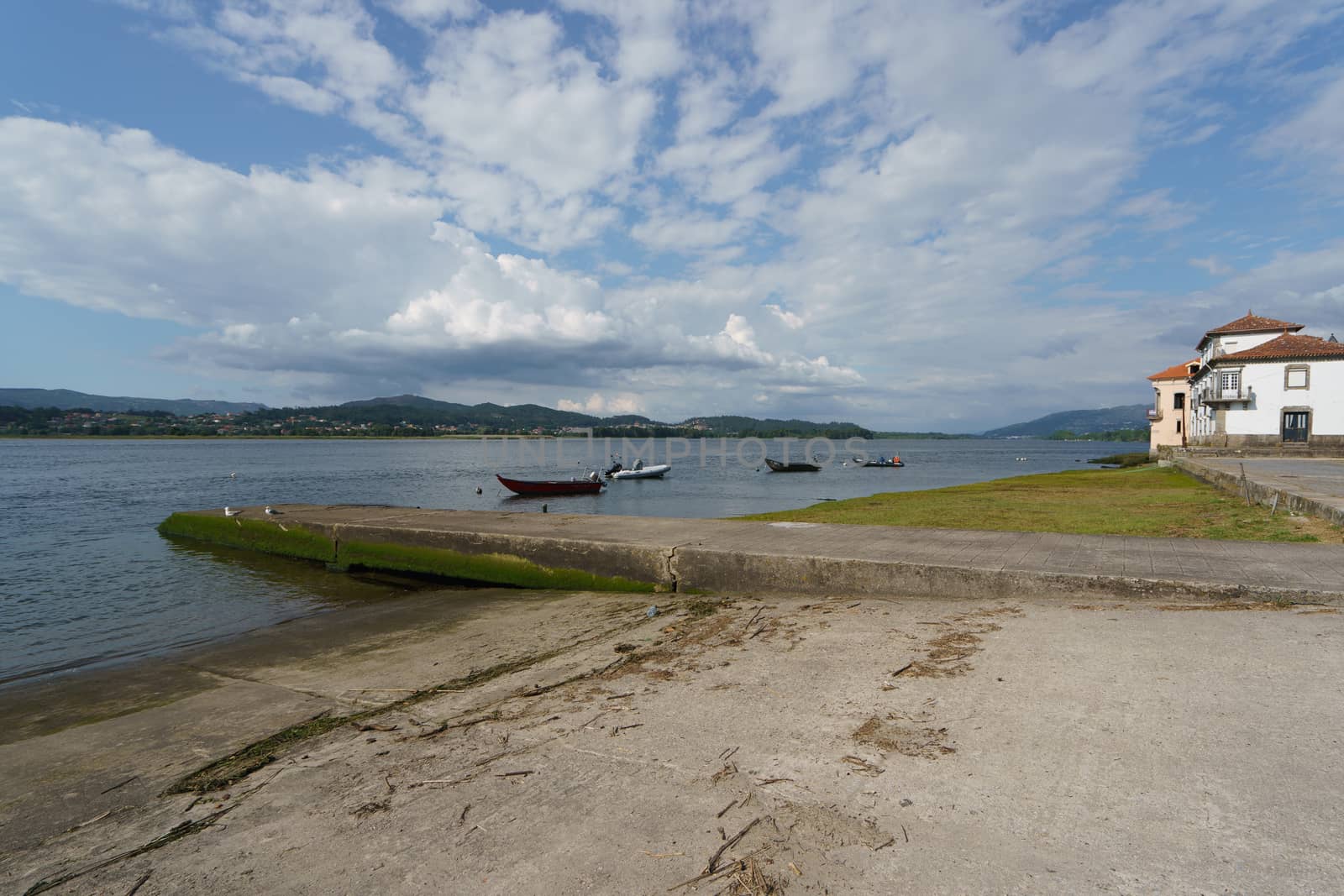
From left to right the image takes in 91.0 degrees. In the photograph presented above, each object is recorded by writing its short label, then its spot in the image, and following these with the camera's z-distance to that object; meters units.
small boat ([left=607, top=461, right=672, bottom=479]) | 52.16
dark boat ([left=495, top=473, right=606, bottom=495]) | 40.78
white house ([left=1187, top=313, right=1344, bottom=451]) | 38.28
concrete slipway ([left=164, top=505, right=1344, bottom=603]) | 6.26
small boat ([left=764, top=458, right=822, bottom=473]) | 62.08
